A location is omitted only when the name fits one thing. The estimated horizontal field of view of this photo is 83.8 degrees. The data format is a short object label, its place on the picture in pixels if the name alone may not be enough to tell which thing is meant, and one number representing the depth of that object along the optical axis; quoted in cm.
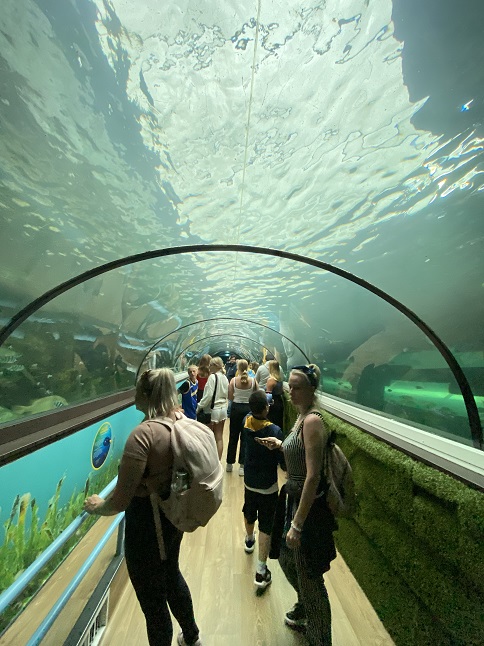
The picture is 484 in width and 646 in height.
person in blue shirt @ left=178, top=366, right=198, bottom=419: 497
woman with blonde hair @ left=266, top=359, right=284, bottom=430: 525
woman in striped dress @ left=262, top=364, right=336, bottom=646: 182
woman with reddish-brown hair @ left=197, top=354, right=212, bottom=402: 595
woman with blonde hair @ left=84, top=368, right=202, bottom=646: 152
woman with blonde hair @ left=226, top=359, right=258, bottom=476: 498
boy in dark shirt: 280
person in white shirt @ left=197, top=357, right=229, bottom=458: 507
